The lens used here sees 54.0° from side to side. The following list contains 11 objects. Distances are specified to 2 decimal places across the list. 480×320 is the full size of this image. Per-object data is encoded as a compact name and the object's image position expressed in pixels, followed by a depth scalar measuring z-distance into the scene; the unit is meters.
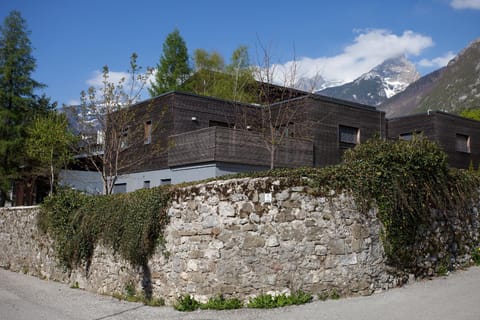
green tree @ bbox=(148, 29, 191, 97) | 40.09
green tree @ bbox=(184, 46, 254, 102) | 36.28
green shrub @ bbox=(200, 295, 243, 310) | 9.41
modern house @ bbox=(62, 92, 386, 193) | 19.55
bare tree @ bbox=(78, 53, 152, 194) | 19.98
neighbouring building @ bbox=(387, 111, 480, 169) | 27.52
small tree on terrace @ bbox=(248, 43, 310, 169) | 19.98
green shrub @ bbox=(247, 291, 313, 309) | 9.27
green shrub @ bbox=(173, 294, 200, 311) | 9.70
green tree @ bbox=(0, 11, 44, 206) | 24.88
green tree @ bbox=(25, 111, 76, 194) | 23.50
